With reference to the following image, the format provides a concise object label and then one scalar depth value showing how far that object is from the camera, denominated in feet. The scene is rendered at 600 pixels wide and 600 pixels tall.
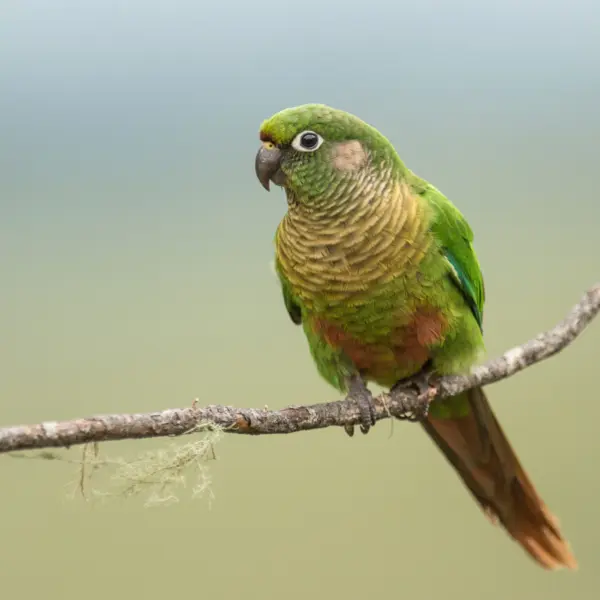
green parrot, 19.92
